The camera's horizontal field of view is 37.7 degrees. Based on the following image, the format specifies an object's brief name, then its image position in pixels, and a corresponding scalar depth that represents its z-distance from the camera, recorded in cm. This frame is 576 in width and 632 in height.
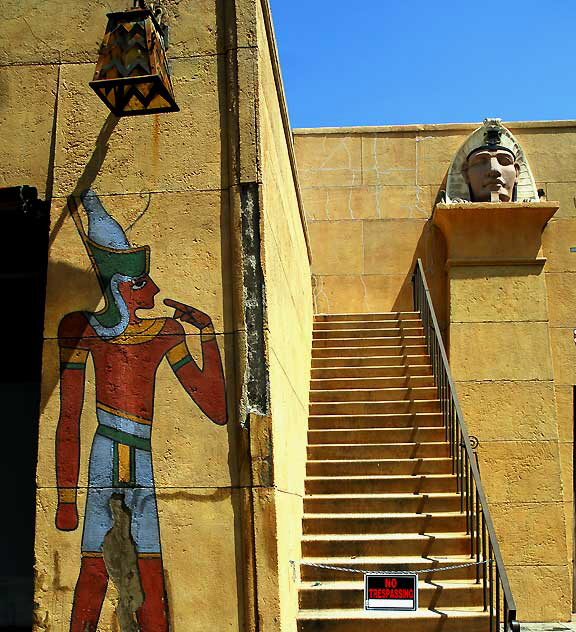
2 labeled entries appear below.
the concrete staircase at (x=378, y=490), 616
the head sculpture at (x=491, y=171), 1013
